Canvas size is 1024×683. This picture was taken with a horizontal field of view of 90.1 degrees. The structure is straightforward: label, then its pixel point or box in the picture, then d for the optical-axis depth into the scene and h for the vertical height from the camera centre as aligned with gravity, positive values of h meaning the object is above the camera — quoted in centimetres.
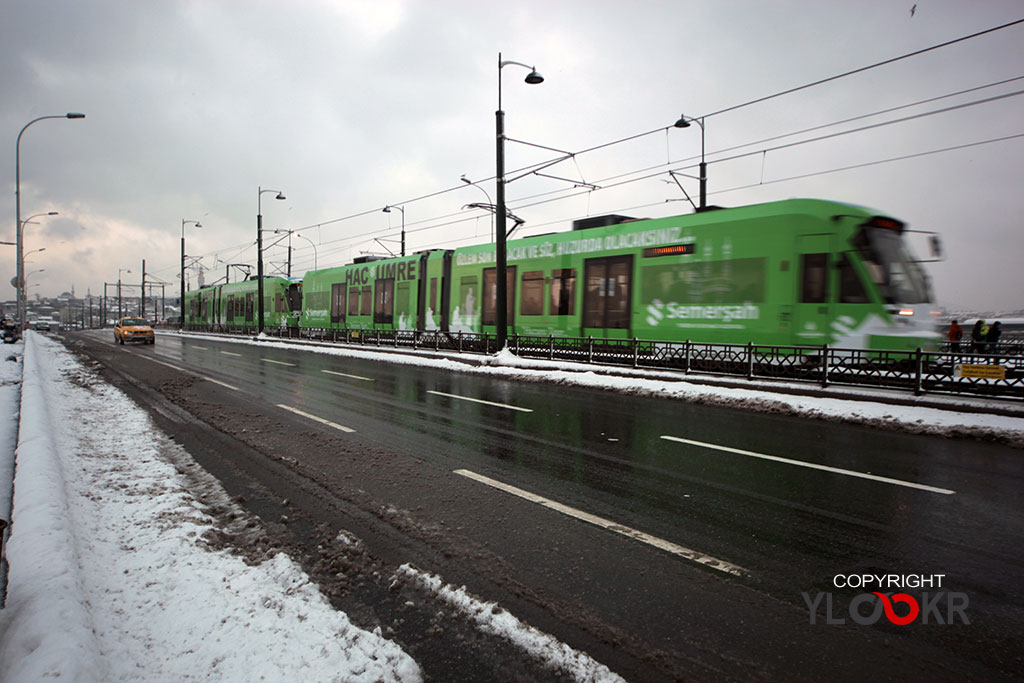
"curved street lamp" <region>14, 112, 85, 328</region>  2114 +399
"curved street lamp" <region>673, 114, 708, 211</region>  1851 +522
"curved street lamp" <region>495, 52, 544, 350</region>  1625 +335
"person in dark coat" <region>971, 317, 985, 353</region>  1803 -16
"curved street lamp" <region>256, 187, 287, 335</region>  3250 +392
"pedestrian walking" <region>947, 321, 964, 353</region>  2019 -16
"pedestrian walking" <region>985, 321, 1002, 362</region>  1745 -19
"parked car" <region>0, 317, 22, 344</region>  2776 -103
